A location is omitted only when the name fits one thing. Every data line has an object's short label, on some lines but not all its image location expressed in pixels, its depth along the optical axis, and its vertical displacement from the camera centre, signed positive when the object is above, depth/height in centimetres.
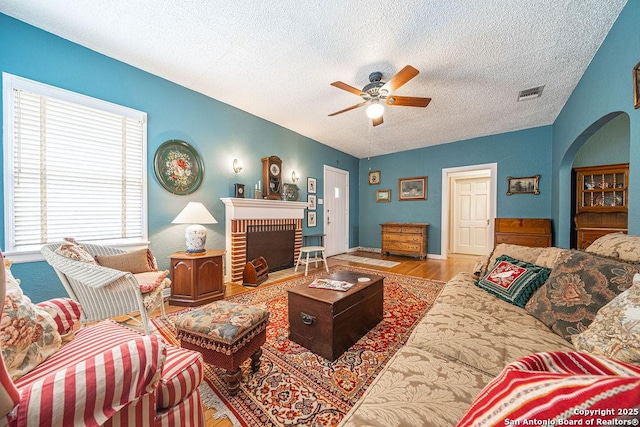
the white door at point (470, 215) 582 -7
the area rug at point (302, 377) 120 -104
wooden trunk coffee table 161 -78
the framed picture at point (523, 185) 431 +53
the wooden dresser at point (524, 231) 391 -33
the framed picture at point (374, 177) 617 +95
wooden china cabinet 338 +18
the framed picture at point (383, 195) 601 +44
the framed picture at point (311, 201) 500 +24
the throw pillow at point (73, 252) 171 -30
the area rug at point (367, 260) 464 -105
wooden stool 391 -64
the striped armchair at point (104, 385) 56 -51
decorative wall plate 282 +57
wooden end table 256 -77
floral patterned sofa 46 -60
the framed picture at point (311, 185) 498 +58
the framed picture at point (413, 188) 552 +59
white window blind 200 +42
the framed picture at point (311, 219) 502 -16
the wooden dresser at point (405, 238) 516 -60
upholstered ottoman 130 -72
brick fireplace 341 -17
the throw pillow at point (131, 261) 206 -46
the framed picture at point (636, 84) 152 +86
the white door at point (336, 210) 551 +5
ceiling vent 295 +158
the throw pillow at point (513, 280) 155 -48
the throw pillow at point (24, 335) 75 -44
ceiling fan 241 +133
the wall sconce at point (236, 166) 357 +71
